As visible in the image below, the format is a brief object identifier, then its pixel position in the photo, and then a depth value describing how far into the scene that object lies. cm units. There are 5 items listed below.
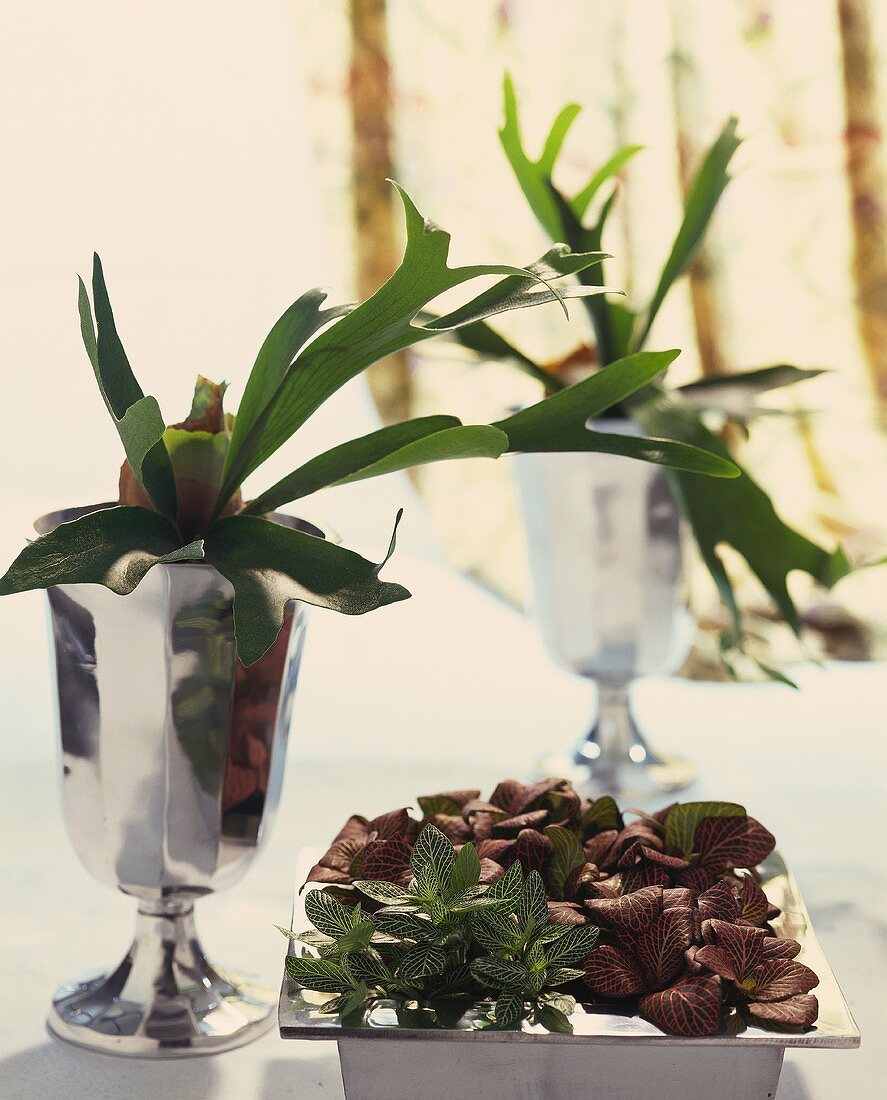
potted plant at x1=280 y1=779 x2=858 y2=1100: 104
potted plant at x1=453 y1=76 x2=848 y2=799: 166
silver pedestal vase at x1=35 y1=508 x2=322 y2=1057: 114
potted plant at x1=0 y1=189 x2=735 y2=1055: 113
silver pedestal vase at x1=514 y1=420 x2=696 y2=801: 165
